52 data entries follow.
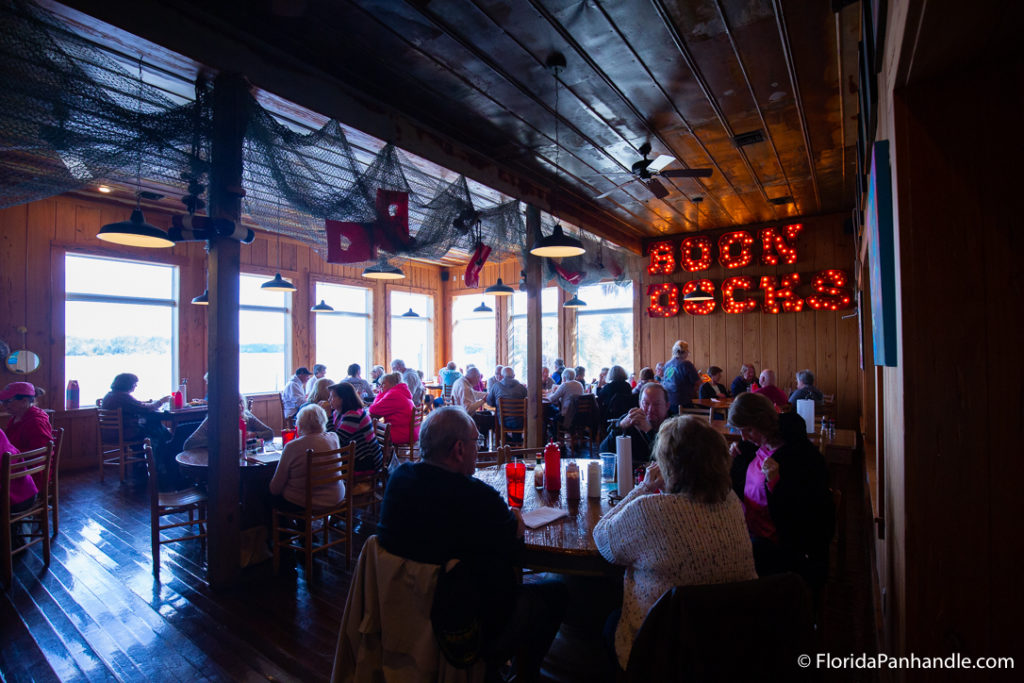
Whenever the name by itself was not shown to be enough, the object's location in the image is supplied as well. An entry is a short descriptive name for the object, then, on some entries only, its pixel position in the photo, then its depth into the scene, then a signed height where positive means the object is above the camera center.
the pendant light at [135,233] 3.46 +0.90
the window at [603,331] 9.05 +0.40
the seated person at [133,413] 5.41 -0.63
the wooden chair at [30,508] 2.96 -0.91
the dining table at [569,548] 1.74 -0.70
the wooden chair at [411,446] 5.05 -1.00
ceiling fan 4.30 +1.67
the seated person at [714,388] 6.41 -0.52
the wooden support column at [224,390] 2.95 -0.22
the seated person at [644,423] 2.96 -0.45
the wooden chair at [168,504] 3.01 -0.99
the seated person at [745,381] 6.32 -0.42
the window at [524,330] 9.77 +0.46
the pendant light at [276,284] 6.37 +0.94
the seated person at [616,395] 5.86 -0.55
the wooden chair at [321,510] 3.07 -1.02
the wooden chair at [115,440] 5.26 -0.93
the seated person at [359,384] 6.37 -0.39
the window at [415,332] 10.25 +0.47
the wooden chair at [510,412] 6.03 -0.74
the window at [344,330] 8.91 +0.48
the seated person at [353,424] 3.72 -0.54
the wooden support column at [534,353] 5.51 -0.01
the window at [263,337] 7.81 +0.30
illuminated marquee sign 6.79 +1.02
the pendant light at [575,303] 7.85 +0.80
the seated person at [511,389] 6.14 -0.48
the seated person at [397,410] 5.06 -0.59
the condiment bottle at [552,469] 2.42 -0.59
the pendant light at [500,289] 7.21 +0.95
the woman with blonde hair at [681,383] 6.25 -0.42
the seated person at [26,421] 3.65 -0.48
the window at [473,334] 10.57 +0.42
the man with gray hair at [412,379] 7.12 -0.39
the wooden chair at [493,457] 2.98 -0.67
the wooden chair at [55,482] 3.70 -0.97
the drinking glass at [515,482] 2.11 -0.57
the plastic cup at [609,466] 2.49 -0.60
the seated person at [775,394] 4.47 -0.42
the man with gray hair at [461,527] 1.53 -0.56
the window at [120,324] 6.18 +0.44
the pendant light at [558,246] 3.81 +0.84
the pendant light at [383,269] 4.26 +0.77
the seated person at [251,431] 3.76 -0.64
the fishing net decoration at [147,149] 2.08 +1.15
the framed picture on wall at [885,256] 1.49 +0.29
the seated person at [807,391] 4.77 -0.42
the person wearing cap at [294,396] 6.55 -0.56
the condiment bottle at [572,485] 2.27 -0.63
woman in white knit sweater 1.43 -0.55
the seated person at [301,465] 3.14 -0.71
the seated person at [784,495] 2.00 -0.63
